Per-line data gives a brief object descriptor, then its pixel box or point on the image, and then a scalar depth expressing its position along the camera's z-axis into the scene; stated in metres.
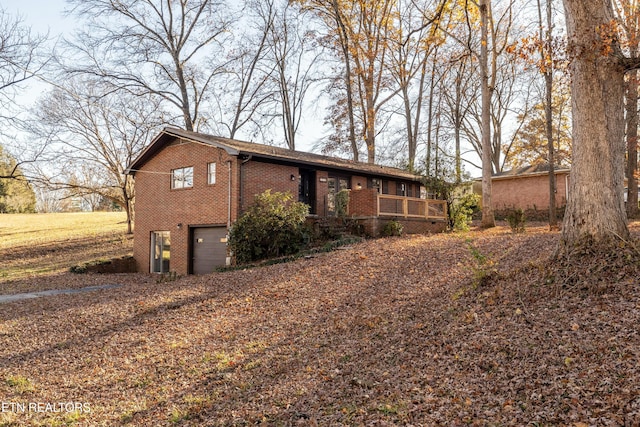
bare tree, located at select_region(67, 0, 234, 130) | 24.12
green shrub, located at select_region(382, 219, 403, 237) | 16.78
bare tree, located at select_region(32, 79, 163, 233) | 23.03
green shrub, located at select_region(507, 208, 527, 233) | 15.85
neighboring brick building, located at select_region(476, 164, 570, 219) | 25.12
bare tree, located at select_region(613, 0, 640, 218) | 17.91
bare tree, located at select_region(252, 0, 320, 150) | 28.03
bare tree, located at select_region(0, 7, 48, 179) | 13.89
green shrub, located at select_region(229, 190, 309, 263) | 14.72
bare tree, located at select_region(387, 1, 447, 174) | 25.23
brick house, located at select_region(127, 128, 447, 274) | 15.91
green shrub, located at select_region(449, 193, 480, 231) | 19.41
